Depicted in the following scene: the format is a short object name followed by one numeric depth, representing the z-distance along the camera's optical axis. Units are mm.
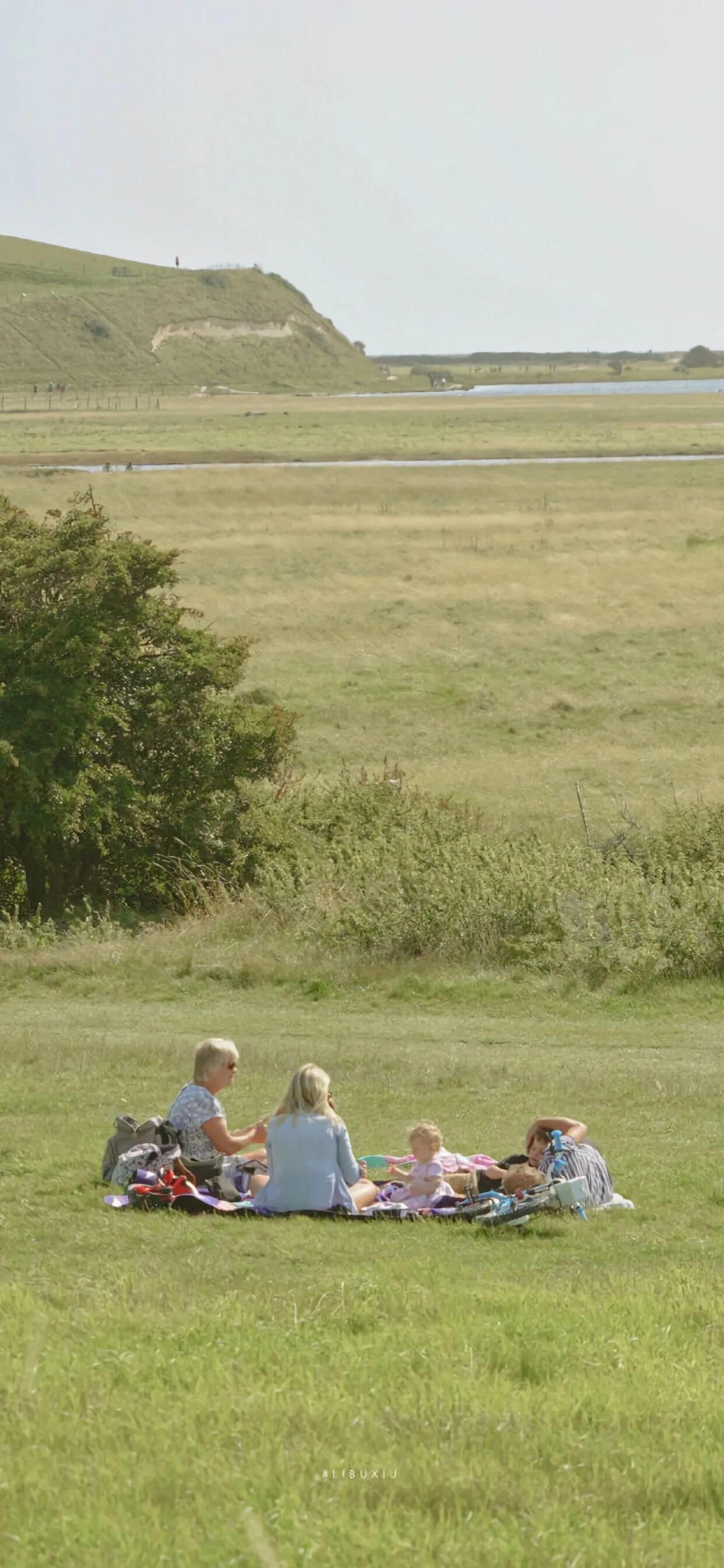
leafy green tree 44437
